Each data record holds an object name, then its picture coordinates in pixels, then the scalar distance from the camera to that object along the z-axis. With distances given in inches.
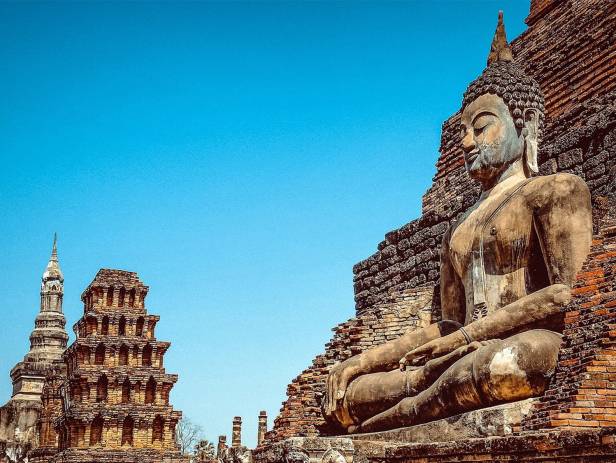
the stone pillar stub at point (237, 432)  1338.6
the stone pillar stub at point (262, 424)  1446.4
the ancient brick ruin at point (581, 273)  210.7
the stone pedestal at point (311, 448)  264.1
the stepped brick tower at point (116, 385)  1154.0
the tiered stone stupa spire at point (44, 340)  1694.1
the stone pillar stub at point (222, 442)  1182.6
